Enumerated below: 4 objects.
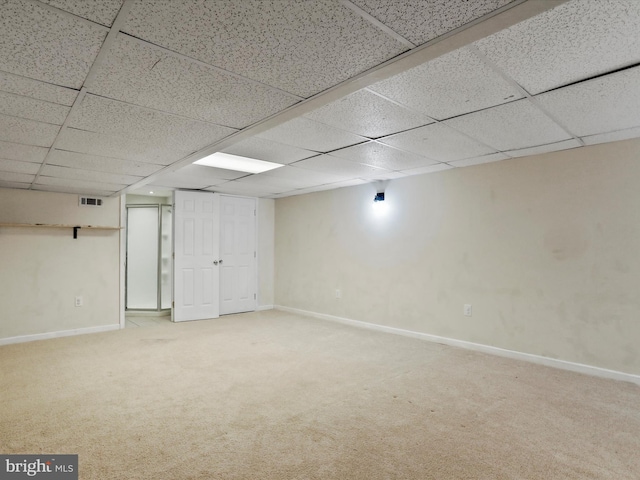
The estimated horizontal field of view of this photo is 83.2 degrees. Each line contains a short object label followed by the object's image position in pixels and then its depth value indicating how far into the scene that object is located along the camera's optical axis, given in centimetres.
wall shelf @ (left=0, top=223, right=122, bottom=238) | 462
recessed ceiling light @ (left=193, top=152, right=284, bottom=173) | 393
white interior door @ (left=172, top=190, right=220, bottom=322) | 596
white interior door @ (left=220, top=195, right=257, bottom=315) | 653
